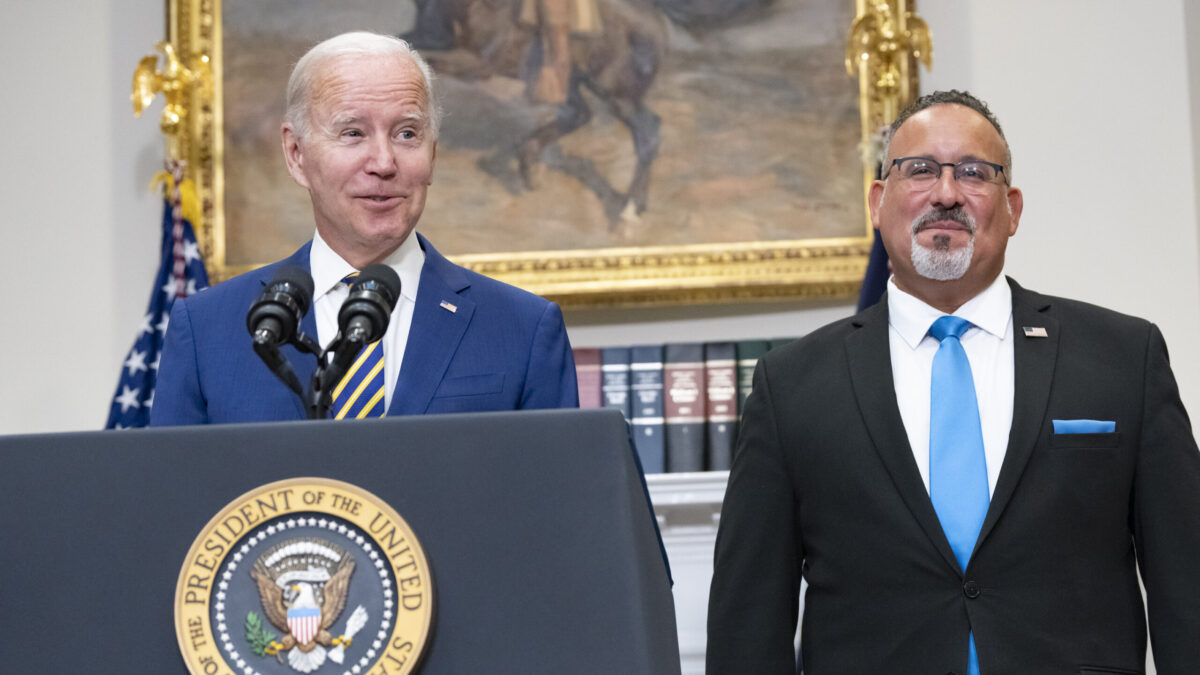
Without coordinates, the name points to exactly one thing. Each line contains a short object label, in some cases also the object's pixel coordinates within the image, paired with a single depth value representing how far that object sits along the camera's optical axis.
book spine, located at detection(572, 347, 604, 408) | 4.58
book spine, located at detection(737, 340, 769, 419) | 4.52
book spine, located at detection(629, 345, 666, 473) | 4.52
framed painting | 4.86
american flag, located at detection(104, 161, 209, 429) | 4.70
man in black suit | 2.49
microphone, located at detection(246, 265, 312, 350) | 1.63
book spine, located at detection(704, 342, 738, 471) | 4.52
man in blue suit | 2.25
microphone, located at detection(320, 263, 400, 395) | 1.63
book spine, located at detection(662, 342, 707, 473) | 4.52
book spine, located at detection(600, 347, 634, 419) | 4.56
